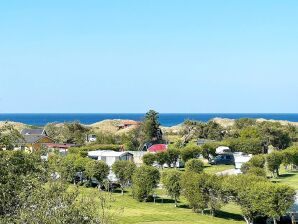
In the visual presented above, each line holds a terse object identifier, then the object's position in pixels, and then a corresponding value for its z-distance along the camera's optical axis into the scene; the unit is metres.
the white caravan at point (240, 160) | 73.38
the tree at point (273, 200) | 41.44
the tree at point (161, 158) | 77.12
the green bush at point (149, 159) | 76.25
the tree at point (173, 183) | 52.41
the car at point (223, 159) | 86.31
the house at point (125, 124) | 157.20
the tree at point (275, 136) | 102.56
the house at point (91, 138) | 112.50
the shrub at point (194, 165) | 65.25
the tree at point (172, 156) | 78.94
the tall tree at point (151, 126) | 107.38
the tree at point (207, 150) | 85.94
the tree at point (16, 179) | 19.64
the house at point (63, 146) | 87.50
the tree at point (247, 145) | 93.00
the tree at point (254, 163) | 67.12
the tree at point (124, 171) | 59.66
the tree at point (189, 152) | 80.76
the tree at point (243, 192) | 42.72
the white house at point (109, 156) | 76.19
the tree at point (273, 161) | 70.62
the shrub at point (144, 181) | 54.66
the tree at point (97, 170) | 60.78
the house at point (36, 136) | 96.81
